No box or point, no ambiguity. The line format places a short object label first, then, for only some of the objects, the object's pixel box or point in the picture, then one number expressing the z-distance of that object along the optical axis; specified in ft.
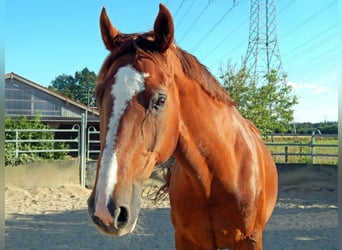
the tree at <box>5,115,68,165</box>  28.12
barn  67.56
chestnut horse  4.57
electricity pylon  85.78
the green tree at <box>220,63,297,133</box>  48.02
